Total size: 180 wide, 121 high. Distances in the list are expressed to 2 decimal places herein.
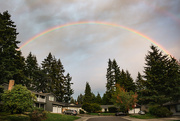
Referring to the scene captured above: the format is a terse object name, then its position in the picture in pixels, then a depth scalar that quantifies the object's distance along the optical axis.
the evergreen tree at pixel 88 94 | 78.56
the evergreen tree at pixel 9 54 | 34.75
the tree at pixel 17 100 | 18.48
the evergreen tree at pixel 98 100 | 79.45
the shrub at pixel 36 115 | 16.98
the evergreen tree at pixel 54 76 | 62.19
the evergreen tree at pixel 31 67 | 60.08
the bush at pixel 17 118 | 15.57
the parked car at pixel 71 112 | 39.58
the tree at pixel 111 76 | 64.25
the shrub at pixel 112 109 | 54.28
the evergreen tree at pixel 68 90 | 69.02
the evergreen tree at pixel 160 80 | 28.76
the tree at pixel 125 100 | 38.12
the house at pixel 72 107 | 55.86
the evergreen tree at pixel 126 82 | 63.62
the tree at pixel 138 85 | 69.57
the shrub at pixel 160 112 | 26.08
